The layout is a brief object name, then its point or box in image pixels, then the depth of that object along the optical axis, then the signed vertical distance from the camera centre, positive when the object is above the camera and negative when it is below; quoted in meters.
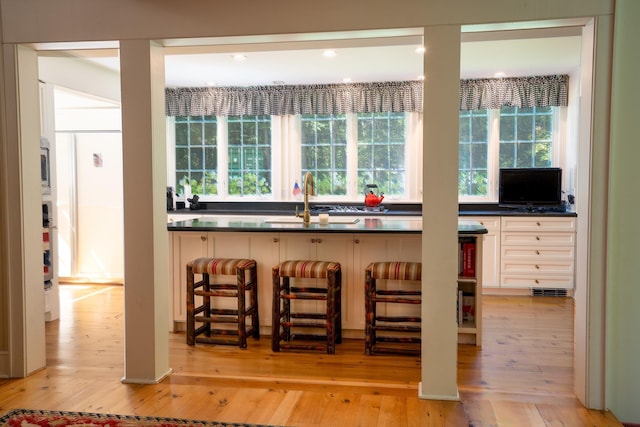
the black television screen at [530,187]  6.27 -0.02
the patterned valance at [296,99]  6.60 +1.07
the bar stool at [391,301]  3.77 -0.80
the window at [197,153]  7.16 +0.43
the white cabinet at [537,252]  5.95 -0.72
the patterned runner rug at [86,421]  2.68 -1.16
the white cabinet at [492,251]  6.05 -0.72
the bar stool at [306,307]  3.87 -0.91
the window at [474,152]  6.57 +0.40
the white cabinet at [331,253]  4.19 -0.51
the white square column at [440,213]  2.95 -0.15
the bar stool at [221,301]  4.03 -0.89
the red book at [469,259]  4.11 -0.55
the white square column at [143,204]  3.20 -0.11
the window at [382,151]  6.78 +0.43
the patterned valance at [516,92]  6.28 +1.07
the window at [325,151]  6.91 +0.44
